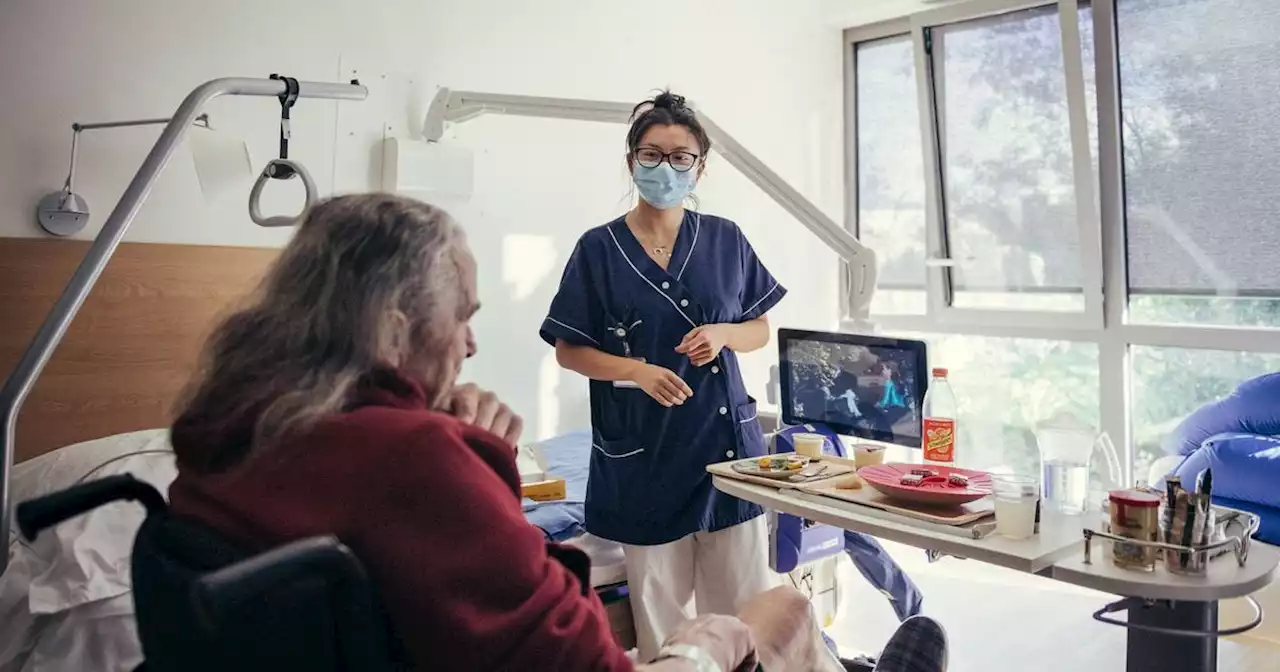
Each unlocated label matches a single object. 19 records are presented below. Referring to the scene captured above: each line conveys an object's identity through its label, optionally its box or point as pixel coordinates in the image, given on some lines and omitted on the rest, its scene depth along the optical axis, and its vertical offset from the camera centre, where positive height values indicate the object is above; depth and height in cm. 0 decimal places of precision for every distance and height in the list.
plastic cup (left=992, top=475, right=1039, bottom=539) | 136 -18
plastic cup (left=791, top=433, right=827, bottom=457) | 191 -12
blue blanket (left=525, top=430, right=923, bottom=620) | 202 -31
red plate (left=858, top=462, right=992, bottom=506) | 146 -16
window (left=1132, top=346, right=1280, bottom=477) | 317 +2
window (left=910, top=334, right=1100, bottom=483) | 357 -1
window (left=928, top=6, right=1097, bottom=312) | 351 +88
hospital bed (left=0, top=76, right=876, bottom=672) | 144 +5
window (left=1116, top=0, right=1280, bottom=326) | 307 +79
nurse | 178 +1
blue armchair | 260 -18
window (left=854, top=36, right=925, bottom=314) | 397 +93
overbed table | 120 -25
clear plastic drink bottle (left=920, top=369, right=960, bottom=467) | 170 -7
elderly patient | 81 -6
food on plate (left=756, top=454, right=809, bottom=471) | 171 -15
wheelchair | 74 -19
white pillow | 145 -26
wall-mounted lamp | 199 +37
